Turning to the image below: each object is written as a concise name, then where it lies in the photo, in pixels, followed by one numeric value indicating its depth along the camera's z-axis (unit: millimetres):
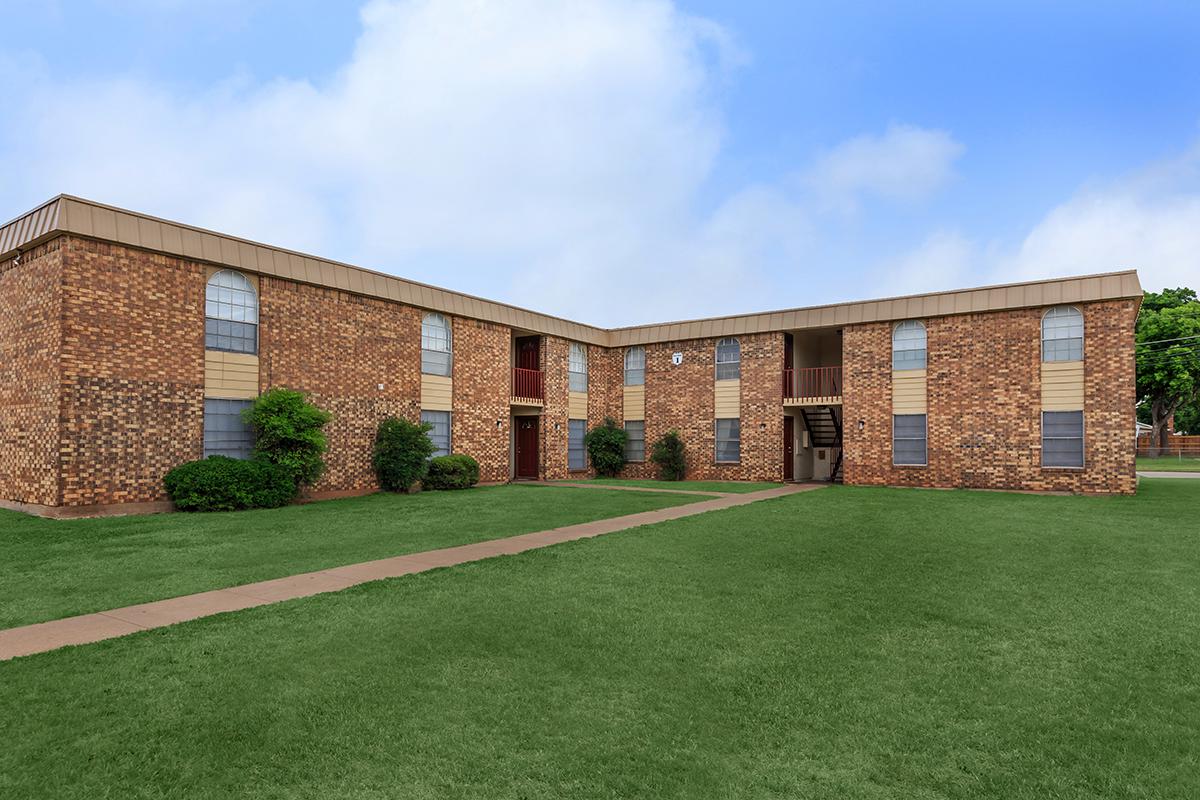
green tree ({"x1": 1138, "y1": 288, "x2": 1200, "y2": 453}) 43281
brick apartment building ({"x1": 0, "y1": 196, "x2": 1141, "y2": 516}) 12992
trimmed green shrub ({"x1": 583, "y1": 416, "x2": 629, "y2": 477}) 25922
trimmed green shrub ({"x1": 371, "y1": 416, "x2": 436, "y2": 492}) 17891
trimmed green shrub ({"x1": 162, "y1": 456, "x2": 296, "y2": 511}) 13508
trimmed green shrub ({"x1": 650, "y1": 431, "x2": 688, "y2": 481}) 25031
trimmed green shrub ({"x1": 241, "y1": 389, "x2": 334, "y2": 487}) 14930
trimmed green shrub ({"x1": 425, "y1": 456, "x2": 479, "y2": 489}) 19000
